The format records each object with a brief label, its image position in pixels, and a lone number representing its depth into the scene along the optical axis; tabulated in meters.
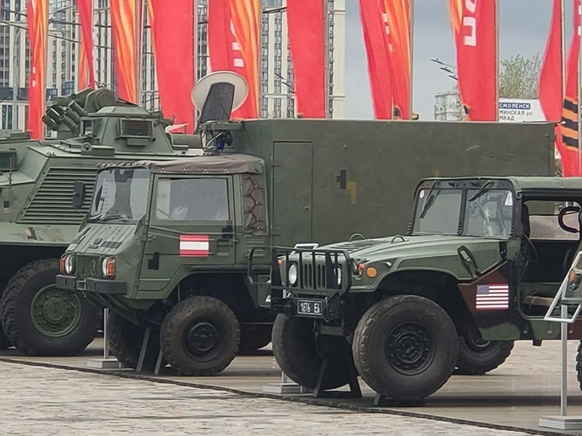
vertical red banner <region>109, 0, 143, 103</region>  38.12
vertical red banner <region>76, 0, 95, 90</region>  39.56
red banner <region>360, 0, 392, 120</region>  32.41
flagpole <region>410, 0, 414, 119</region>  31.93
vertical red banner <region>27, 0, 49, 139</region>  41.28
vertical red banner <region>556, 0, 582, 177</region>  34.12
